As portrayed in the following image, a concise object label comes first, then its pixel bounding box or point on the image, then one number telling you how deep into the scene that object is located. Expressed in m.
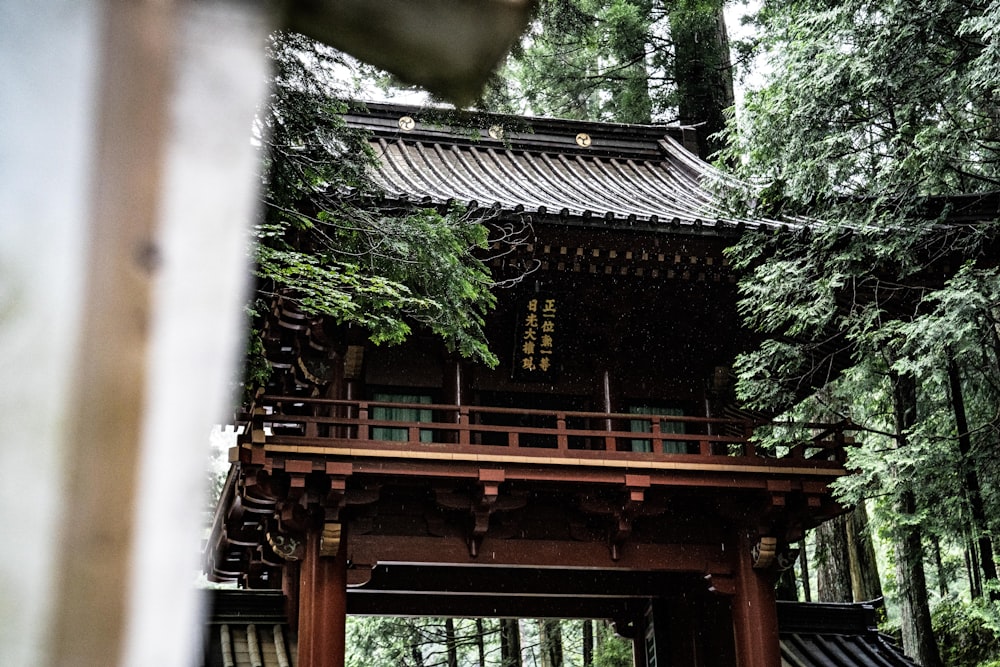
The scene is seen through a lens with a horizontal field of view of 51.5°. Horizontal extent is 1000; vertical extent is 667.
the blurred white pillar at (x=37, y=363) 1.04
